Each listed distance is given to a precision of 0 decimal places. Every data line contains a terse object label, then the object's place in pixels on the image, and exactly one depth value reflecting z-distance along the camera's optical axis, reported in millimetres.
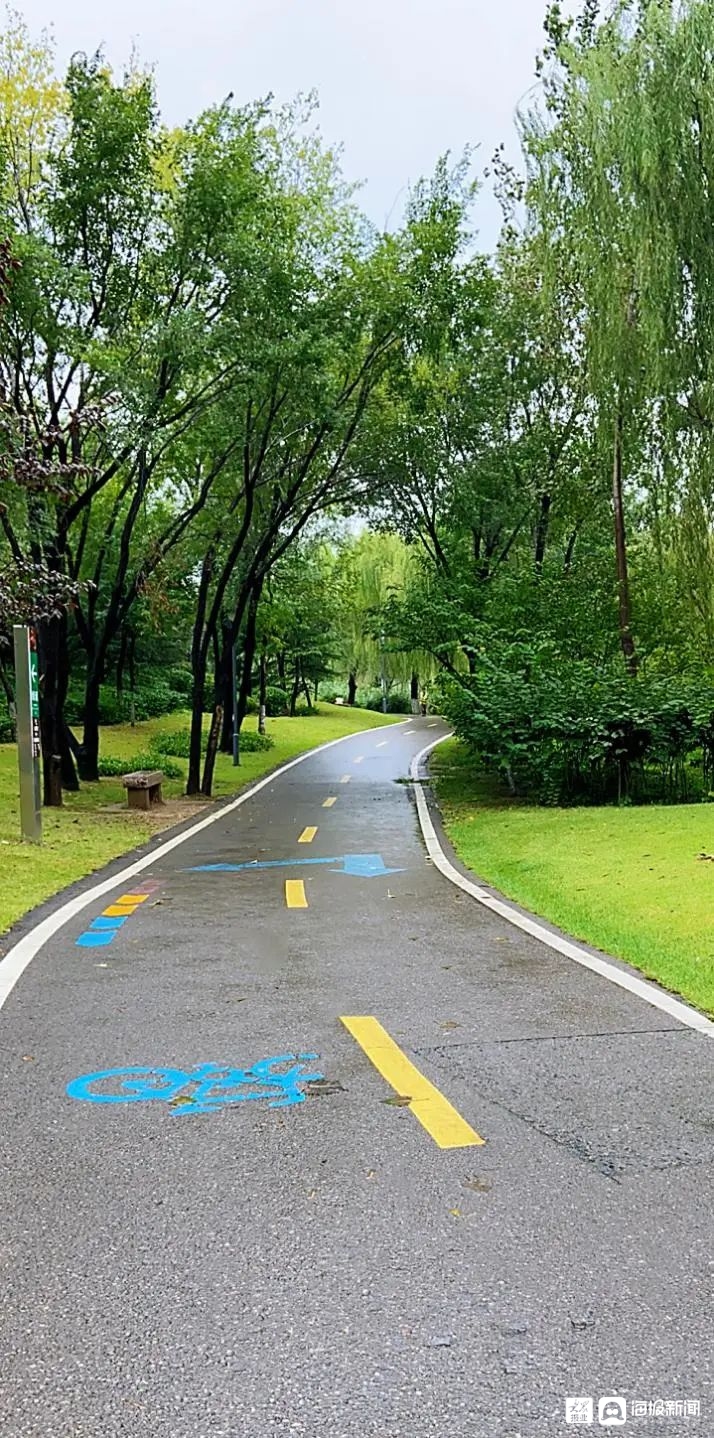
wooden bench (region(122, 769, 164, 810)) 18078
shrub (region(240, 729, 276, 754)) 32750
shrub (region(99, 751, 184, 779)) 24203
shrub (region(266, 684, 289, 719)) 50156
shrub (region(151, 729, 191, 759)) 29734
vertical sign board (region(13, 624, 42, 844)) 12852
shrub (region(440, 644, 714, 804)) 16828
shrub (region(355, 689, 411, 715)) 64125
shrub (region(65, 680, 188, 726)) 33375
